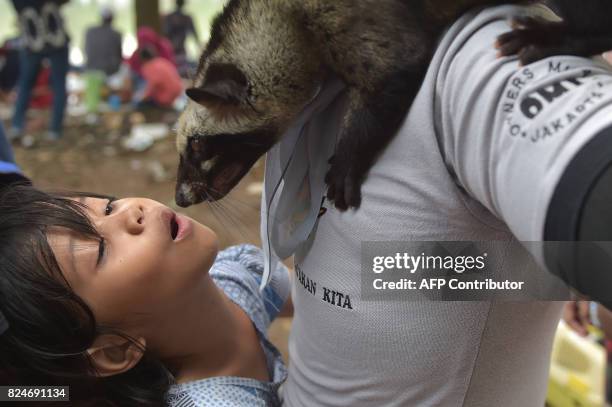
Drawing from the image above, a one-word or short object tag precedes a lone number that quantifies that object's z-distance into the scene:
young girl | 1.39
